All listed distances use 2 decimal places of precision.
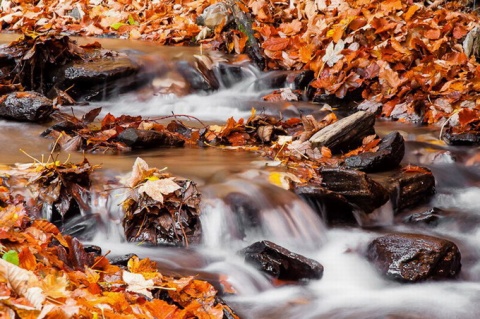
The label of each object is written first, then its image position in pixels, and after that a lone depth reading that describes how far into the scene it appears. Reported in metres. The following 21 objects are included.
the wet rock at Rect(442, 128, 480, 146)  11.21
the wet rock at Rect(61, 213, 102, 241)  7.39
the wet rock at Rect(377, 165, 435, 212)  9.06
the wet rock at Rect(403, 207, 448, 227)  8.87
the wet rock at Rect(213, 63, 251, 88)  15.45
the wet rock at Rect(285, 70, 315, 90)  14.78
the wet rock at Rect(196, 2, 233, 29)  17.86
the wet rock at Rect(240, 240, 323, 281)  6.85
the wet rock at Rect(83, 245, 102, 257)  6.42
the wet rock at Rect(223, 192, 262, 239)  7.78
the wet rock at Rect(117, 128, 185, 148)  10.20
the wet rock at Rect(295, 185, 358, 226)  8.37
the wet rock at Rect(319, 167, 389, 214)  8.47
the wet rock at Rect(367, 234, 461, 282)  7.10
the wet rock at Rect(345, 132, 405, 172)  9.45
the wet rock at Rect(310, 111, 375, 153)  10.05
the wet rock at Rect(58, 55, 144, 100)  13.83
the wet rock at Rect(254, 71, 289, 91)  15.05
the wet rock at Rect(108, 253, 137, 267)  6.17
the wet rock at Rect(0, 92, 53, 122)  11.47
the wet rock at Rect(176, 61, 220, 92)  14.97
